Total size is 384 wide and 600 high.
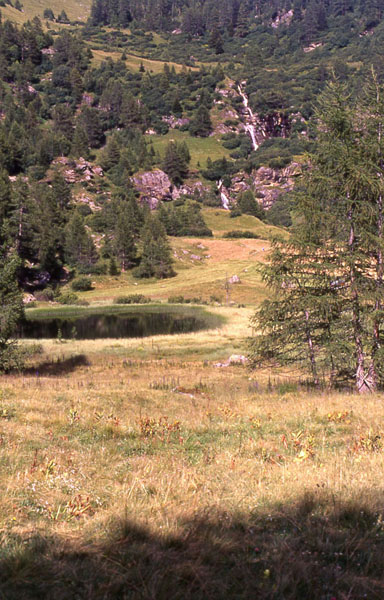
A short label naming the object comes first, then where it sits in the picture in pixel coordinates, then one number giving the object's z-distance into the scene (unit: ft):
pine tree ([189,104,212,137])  613.52
